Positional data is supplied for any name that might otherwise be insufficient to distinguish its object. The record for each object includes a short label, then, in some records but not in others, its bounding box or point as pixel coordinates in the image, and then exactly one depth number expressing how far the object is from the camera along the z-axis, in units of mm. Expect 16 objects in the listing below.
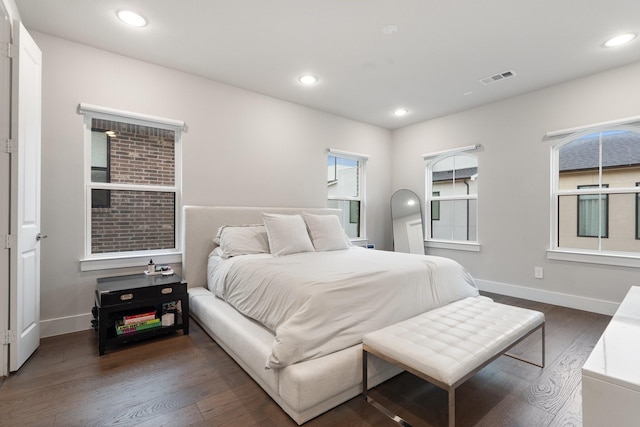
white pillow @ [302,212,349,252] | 3543
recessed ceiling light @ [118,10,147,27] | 2396
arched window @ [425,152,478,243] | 4562
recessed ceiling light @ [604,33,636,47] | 2643
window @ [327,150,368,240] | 4895
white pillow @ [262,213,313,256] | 3125
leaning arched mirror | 5055
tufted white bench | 1462
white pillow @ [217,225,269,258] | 3025
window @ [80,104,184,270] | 2975
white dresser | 958
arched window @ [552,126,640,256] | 3277
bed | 1646
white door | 2041
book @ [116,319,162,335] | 2449
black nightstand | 2350
